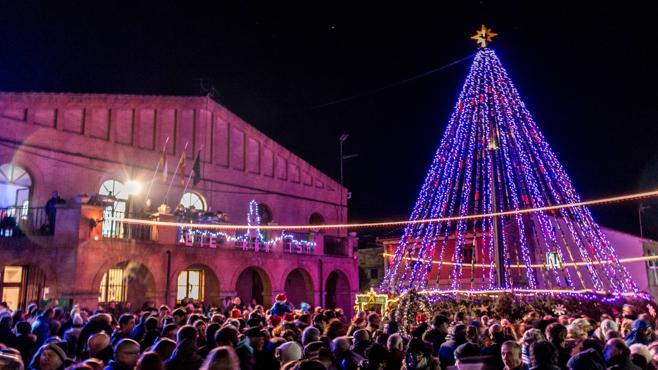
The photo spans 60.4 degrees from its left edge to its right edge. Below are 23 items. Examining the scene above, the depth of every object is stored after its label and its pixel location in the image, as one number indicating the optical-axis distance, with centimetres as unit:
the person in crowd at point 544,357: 496
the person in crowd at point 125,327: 811
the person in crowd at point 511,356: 536
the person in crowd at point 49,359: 513
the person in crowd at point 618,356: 543
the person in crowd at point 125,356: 507
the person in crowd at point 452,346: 661
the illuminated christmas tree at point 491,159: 2050
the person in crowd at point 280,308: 1409
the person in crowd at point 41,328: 954
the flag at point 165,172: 2329
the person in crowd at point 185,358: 519
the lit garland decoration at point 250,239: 2234
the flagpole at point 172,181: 2362
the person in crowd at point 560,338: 656
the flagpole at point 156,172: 2294
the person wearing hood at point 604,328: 745
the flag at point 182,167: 2361
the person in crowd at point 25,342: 782
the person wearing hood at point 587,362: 486
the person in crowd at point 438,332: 740
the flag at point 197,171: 2396
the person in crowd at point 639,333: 764
